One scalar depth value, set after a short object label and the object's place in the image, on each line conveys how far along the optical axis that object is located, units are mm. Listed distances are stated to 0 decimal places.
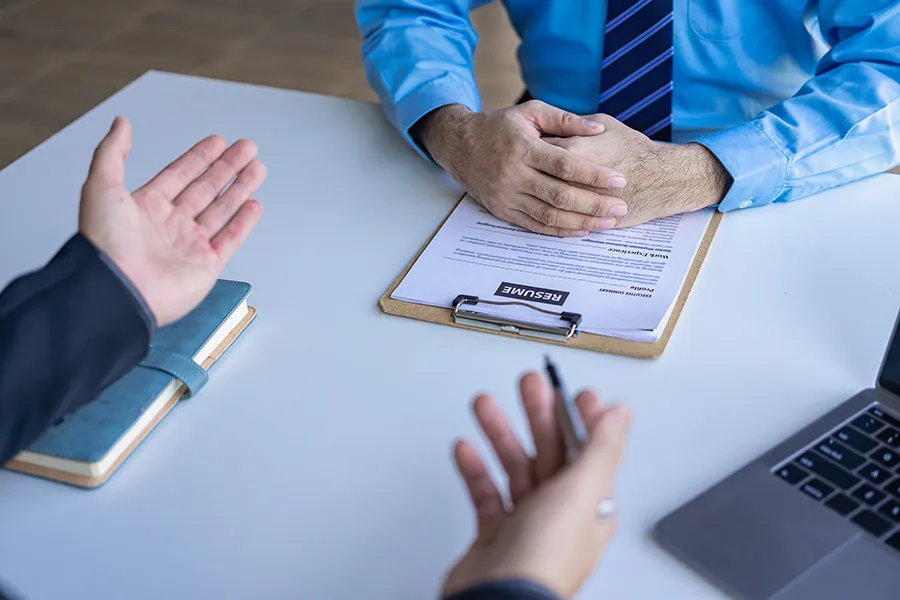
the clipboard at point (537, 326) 975
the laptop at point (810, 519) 719
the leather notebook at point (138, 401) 876
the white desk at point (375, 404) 790
